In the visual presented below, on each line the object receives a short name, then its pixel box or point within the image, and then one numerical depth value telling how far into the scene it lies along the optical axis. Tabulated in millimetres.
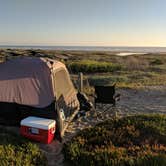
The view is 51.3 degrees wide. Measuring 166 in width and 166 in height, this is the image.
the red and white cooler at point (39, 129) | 3326
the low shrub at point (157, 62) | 16804
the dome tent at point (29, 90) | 3760
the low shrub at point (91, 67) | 12494
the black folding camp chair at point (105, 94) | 4755
